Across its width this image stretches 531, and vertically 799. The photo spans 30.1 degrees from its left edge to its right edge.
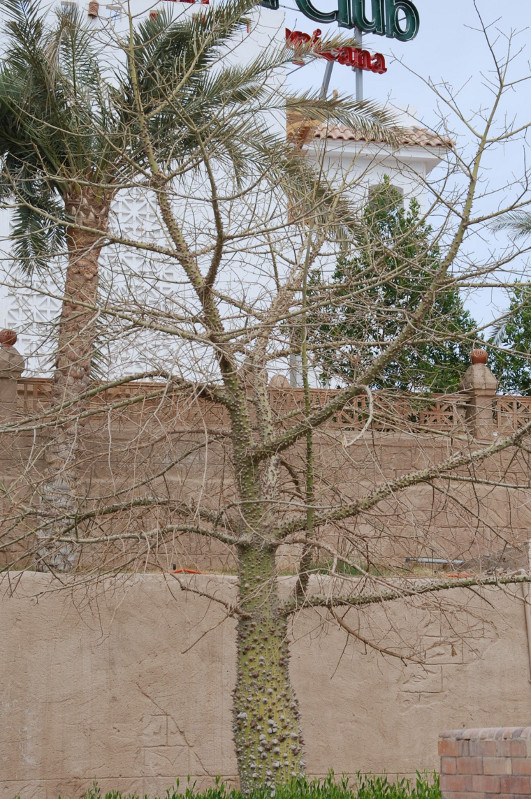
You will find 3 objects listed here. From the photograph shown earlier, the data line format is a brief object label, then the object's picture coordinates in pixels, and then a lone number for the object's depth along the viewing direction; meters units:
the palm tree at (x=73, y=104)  10.29
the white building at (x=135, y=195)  16.69
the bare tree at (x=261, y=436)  6.20
